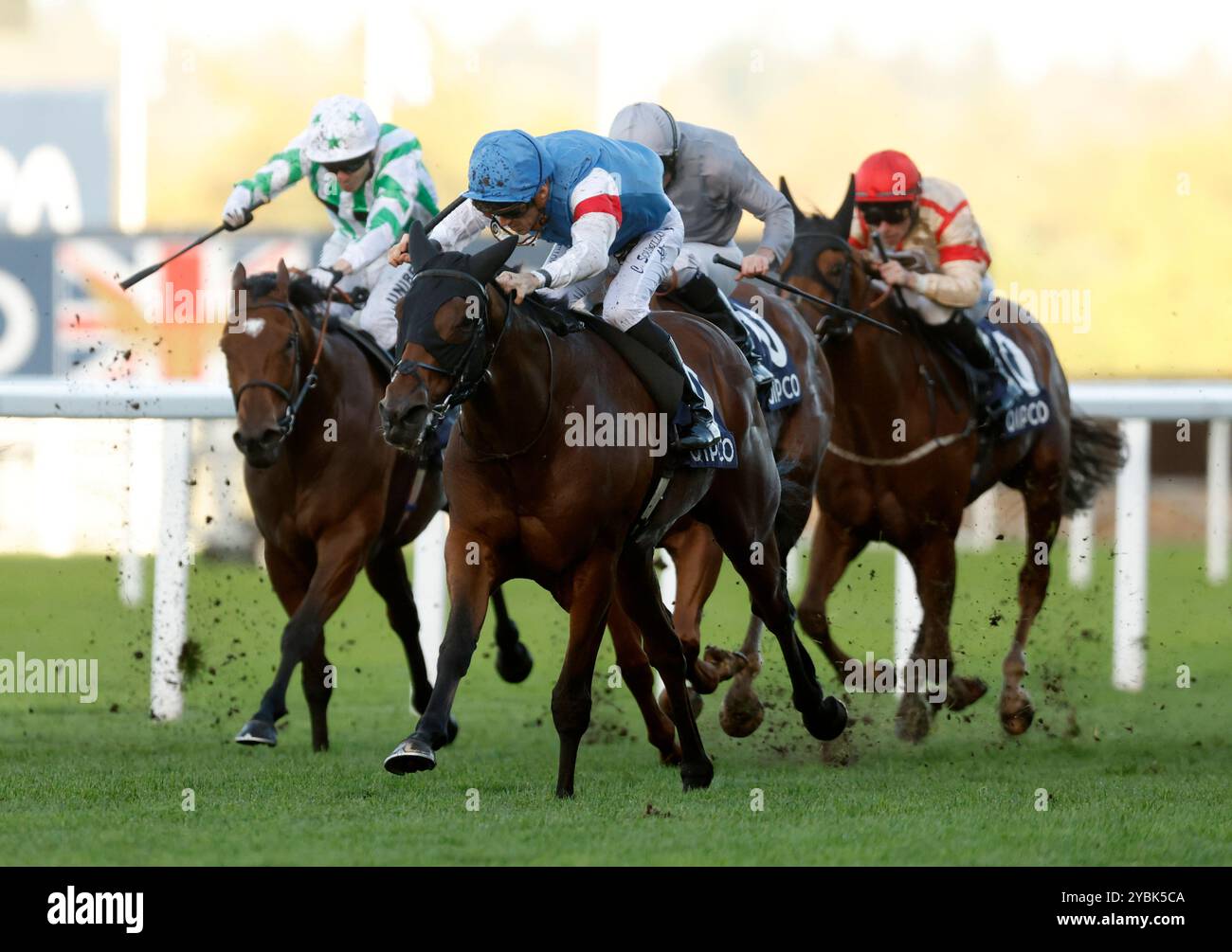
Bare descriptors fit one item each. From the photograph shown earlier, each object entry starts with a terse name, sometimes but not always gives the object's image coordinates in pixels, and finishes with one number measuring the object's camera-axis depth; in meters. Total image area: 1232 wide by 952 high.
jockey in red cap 15.06
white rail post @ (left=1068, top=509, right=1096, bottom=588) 22.44
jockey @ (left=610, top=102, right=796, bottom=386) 13.48
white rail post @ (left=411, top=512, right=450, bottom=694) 17.09
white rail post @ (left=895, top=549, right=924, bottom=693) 17.09
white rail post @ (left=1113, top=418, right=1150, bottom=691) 17.94
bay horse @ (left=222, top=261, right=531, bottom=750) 13.28
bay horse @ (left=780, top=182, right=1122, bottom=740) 14.67
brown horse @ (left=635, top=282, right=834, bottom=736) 13.30
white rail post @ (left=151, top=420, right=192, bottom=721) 15.63
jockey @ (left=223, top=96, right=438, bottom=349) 14.38
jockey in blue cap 10.45
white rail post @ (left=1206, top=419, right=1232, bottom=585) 23.78
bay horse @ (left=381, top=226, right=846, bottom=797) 9.82
